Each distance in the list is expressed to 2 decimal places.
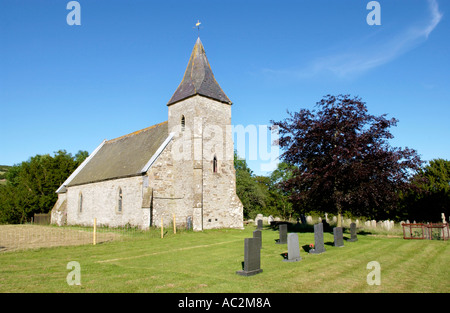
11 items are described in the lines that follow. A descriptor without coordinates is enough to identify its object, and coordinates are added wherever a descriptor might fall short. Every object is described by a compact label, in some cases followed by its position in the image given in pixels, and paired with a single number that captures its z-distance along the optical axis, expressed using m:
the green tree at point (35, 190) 35.47
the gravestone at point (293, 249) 10.16
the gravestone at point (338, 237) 13.73
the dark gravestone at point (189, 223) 22.58
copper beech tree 16.25
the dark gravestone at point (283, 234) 14.93
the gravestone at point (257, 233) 13.72
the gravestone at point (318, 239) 11.87
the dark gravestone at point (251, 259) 8.30
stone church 23.17
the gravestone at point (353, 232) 15.68
